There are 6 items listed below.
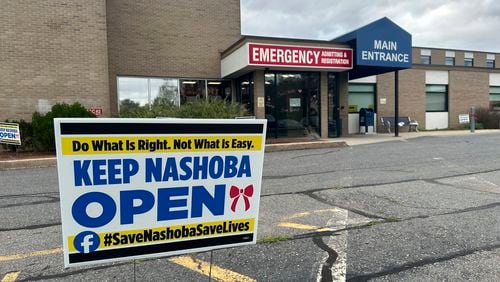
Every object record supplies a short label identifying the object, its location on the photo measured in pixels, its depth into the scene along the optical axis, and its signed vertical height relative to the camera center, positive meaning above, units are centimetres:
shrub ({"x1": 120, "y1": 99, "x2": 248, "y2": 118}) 1338 +21
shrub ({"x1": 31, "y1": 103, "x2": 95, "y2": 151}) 1288 -9
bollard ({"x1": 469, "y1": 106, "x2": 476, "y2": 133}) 2139 -54
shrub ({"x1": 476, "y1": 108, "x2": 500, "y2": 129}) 2584 -58
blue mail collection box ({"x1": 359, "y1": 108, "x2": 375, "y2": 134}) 2150 -39
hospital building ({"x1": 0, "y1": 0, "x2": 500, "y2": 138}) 1429 +233
